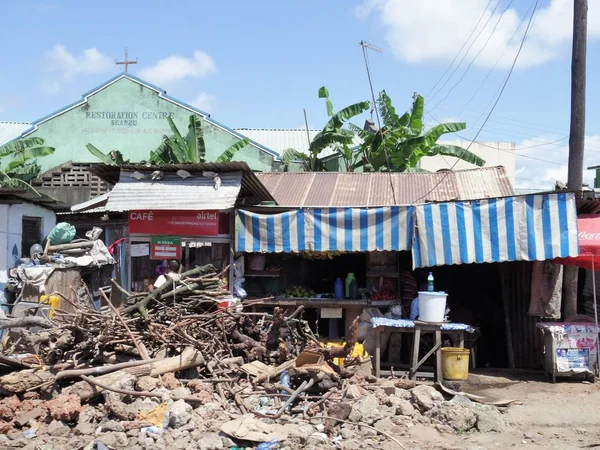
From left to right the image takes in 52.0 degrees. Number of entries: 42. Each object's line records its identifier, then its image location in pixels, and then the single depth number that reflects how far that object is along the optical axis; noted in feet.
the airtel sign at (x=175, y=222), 35.70
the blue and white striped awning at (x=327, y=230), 34.86
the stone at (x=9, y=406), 24.03
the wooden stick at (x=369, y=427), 22.12
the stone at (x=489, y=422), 24.36
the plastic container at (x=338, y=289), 36.91
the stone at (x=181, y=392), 24.88
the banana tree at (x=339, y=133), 59.72
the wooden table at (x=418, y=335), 31.78
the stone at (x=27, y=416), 23.63
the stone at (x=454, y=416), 24.58
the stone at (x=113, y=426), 22.81
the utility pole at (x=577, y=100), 34.76
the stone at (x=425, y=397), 26.07
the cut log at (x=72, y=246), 50.72
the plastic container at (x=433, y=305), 31.73
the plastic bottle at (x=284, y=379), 26.81
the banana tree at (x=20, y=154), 58.08
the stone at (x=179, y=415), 23.02
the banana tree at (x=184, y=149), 58.59
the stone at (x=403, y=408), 25.68
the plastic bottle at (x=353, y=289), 37.06
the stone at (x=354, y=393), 26.27
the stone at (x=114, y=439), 21.79
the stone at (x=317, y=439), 22.18
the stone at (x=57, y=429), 22.91
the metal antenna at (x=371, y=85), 61.34
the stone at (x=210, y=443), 21.47
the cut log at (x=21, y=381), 24.89
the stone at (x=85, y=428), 22.89
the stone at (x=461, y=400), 26.55
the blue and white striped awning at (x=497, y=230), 32.45
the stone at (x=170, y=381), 25.64
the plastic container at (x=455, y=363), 31.58
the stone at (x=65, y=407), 23.34
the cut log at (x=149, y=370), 24.48
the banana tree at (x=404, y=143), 55.83
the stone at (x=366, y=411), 24.54
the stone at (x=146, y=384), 24.81
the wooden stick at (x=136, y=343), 26.94
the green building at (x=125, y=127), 72.08
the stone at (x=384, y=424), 24.08
